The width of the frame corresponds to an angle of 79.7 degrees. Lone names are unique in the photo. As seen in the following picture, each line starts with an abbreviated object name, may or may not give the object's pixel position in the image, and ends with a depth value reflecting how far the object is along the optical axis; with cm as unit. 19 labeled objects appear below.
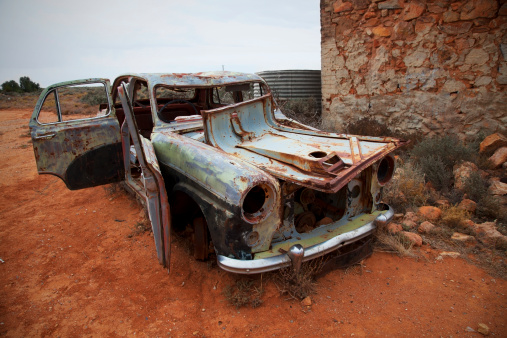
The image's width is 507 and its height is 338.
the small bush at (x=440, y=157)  419
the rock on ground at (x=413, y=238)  304
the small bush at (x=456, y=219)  322
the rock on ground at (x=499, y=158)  423
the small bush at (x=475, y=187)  368
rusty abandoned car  215
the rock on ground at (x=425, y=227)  321
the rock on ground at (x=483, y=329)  204
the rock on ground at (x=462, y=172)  396
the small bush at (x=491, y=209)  334
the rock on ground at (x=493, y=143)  446
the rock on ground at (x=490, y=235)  292
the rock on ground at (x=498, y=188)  367
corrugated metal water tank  717
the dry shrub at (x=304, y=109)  684
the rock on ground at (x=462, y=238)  305
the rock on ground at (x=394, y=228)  318
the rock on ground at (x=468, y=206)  350
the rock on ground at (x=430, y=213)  342
